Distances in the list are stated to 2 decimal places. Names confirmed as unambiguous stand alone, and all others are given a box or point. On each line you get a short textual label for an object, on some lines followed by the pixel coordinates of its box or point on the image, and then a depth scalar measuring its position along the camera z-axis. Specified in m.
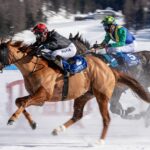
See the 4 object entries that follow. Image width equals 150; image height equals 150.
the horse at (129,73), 19.60
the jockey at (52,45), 16.17
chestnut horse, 15.82
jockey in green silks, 20.31
